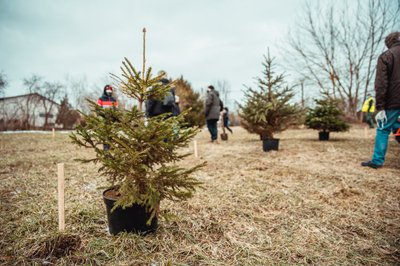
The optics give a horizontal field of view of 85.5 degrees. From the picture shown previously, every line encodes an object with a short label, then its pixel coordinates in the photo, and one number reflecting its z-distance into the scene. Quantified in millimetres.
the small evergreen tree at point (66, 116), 24275
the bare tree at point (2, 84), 20517
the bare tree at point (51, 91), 27969
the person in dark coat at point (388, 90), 3883
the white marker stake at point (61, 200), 1890
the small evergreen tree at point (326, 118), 8008
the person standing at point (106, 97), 6127
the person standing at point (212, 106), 8606
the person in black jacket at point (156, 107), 6070
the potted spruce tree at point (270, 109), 5844
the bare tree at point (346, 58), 14992
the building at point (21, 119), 19767
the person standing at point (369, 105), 11766
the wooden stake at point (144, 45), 1949
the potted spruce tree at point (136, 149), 1708
